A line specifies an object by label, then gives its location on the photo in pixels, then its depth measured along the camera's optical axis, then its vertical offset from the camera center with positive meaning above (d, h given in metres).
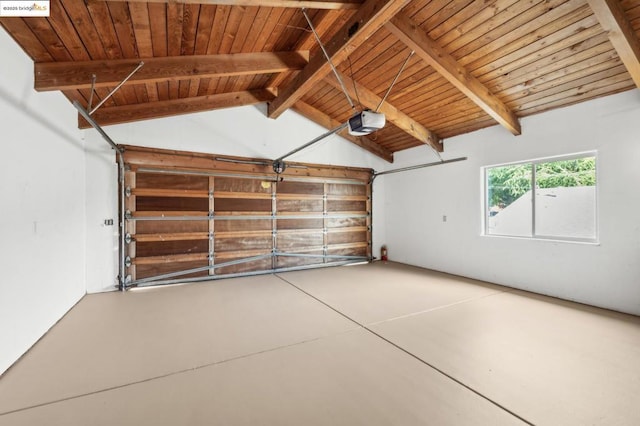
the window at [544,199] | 3.71 +0.22
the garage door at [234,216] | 4.45 -0.05
